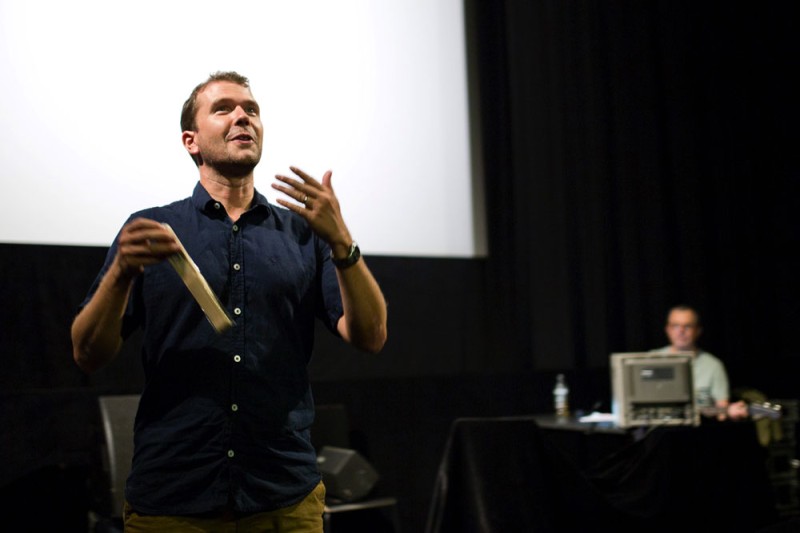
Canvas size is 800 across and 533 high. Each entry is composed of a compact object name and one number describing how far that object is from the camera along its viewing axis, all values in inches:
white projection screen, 139.6
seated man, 201.9
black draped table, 115.8
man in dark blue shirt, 55.9
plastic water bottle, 193.5
